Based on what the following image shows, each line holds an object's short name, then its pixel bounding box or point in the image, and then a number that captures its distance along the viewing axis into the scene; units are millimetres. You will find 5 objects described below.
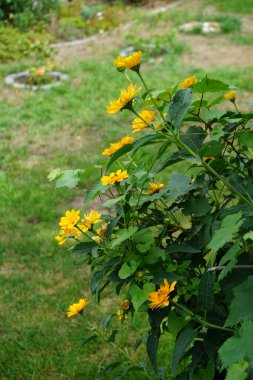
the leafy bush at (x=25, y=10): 9211
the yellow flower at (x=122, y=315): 2198
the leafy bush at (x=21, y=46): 8227
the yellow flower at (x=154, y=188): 2092
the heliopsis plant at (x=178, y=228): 1753
